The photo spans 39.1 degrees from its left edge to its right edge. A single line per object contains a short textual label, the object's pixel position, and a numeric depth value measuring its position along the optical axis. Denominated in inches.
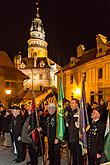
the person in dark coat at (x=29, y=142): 181.4
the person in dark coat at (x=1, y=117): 321.8
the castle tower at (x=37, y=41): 1874.2
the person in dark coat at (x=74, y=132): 164.0
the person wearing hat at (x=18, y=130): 205.5
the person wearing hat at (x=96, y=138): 142.0
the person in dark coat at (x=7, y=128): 266.8
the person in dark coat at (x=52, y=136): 171.4
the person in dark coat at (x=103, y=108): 228.1
